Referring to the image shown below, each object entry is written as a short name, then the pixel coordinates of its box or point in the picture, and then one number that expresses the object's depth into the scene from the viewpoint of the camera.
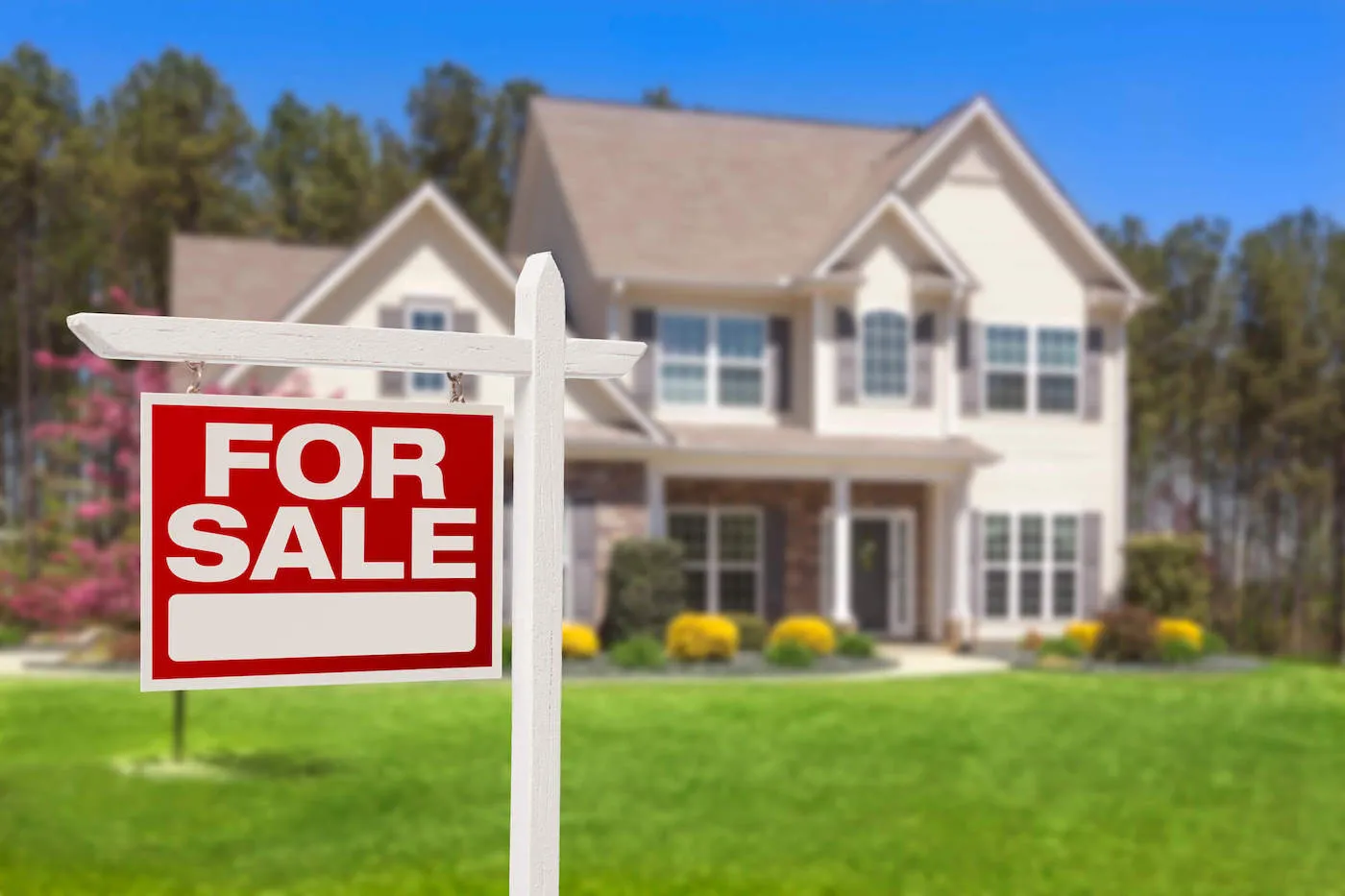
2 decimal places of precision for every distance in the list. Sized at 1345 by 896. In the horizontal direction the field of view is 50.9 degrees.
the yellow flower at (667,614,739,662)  20.03
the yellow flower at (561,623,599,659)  20.06
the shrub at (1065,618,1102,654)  22.81
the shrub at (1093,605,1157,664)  21.83
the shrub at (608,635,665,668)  19.55
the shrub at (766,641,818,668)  19.94
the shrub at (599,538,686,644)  20.91
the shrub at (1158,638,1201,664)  21.50
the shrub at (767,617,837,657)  20.92
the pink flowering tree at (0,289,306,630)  12.19
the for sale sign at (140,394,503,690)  3.45
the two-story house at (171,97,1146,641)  22.42
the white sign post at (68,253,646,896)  3.71
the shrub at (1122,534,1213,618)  24.23
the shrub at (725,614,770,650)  21.64
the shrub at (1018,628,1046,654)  23.23
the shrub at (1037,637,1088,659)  21.70
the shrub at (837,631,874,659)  21.05
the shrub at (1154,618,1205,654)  22.36
